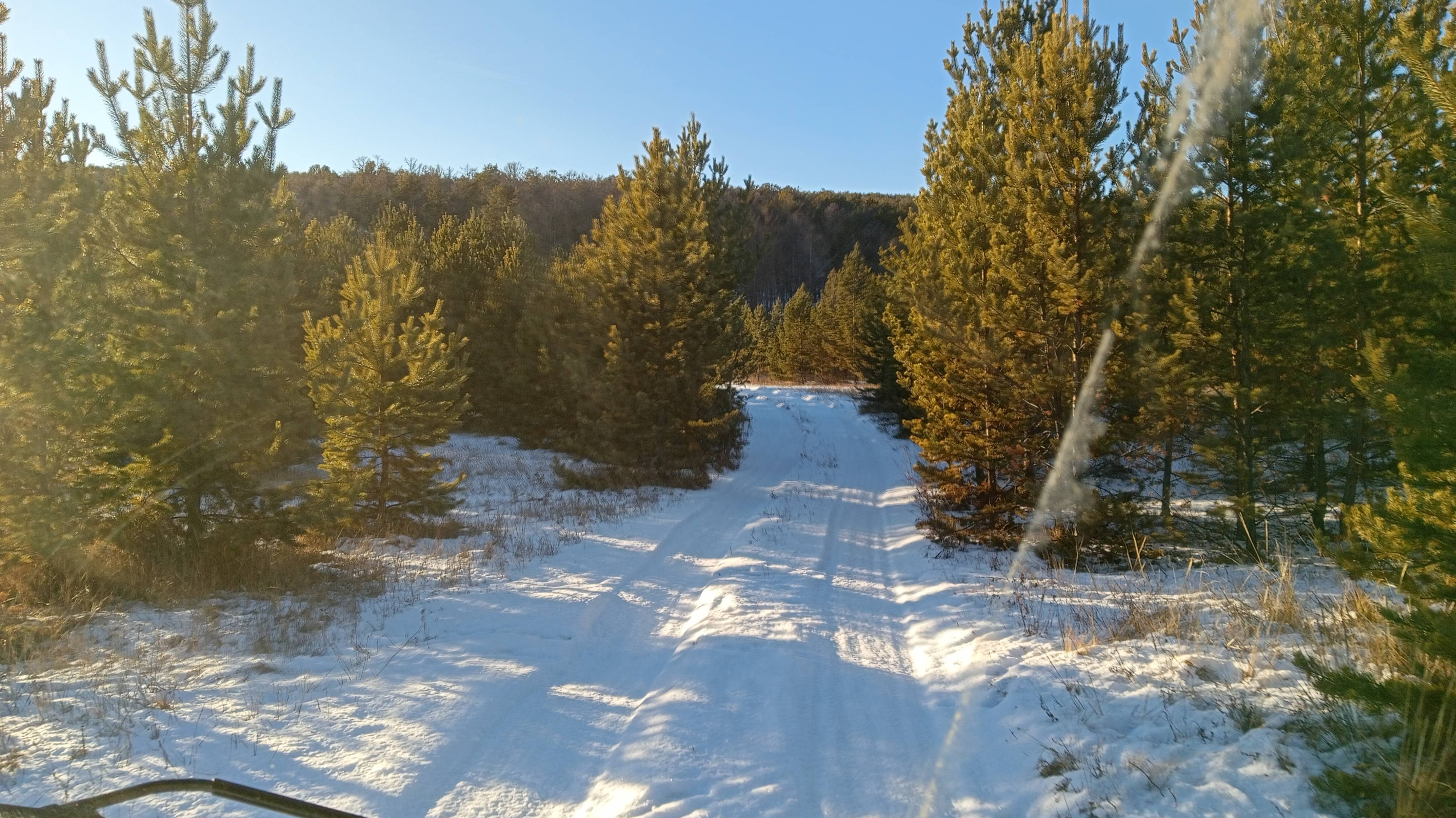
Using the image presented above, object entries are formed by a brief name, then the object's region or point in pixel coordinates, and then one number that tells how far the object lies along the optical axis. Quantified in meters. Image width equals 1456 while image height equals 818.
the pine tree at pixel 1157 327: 9.95
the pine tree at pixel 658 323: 18.39
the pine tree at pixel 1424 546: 3.17
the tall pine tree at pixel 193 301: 8.22
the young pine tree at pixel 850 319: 33.12
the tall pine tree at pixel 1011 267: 10.21
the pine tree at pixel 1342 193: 10.63
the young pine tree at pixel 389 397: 12.17
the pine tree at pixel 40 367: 7.29
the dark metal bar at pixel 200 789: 2.35
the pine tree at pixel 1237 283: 10.47
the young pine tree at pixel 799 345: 53.88
